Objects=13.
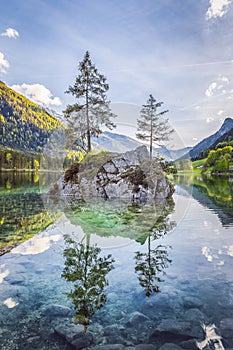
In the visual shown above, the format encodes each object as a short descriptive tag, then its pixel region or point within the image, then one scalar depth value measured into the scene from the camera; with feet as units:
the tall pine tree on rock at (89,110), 105.45
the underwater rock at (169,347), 13.78
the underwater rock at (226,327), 14.99
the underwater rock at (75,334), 14.21
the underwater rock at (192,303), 18.66
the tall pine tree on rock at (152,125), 124.77
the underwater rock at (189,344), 13.89
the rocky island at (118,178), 84.48
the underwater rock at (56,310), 17.33
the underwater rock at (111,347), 13.76
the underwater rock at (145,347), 13.76
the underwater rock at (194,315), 16.80
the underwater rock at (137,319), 16.37
